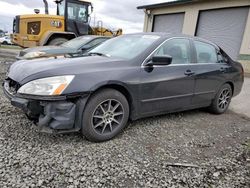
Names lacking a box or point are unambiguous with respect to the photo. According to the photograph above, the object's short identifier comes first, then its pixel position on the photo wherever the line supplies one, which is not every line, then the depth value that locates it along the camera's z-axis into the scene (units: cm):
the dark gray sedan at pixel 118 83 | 278
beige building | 1059
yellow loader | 1073
